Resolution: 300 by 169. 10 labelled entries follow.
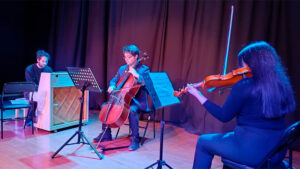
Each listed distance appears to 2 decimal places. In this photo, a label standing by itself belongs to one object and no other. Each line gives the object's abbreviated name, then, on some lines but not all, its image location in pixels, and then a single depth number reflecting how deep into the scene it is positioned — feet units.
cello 10.65
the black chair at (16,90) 11.45
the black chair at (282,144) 5.57
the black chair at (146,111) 11.99
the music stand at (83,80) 9.66
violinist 5.57
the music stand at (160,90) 7.39
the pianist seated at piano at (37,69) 14.61
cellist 11.44
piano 13.14
